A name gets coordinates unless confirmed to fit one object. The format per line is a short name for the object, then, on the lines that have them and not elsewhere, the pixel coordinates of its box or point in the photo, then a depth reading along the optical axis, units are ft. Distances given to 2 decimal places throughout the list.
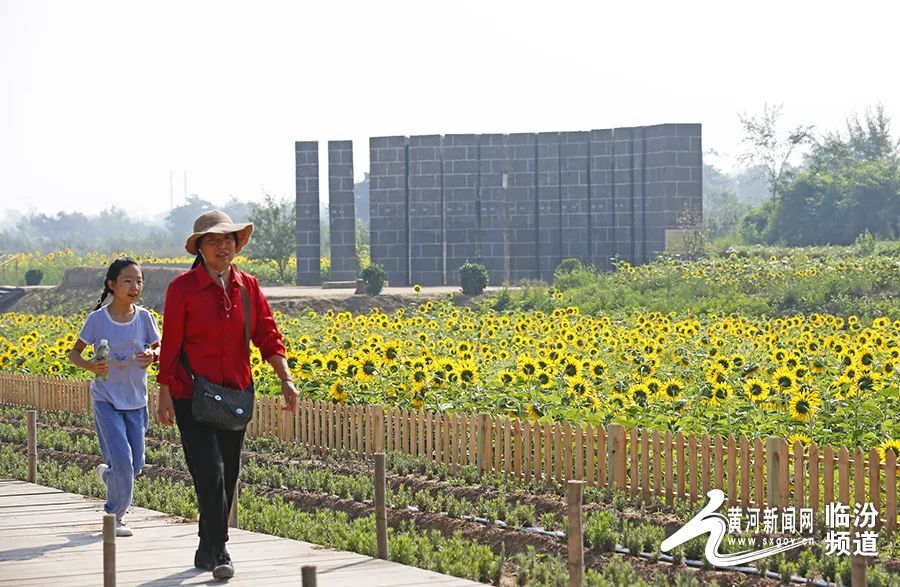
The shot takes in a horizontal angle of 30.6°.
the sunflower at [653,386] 49.16
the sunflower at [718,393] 46.96
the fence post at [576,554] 25.73
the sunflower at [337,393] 53.57
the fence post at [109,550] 24.23
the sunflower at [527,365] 52.54
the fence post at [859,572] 21.52
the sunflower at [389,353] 56.54
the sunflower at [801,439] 39.62
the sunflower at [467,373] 53.78
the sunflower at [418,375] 53.26
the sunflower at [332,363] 59.36
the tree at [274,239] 174.09
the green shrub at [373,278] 134.72
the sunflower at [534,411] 48.47
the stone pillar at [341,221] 156.87
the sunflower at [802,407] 43.86
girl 33.65
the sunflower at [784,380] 49.75
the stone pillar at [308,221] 157.99
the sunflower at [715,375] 50.44
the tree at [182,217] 600.80
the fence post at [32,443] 43.53
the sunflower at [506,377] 53.26
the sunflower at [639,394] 48.55
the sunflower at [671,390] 48.11
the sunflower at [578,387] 51.11
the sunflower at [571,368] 52.01
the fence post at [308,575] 19.97
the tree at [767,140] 245.65
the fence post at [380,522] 30.30
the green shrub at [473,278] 131.34
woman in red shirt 28.32
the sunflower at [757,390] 46.92
